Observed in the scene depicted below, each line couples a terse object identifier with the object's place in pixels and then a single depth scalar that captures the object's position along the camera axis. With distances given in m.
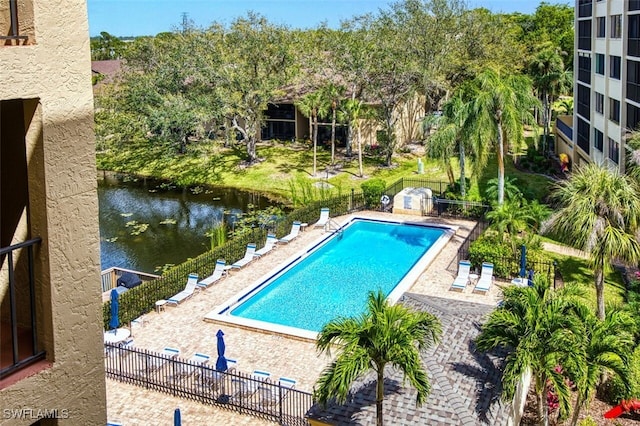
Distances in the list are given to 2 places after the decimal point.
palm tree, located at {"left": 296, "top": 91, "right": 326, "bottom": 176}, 47.09
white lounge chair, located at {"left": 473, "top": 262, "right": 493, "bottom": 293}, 23.92
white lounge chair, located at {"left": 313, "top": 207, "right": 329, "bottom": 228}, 32.75
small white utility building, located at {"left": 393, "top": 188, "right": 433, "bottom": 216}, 33.94
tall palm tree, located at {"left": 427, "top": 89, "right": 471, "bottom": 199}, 30.75
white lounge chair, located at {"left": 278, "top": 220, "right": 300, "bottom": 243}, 30.52
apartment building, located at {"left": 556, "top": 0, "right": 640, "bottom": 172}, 29.86
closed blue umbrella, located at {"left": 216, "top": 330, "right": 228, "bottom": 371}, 17.66
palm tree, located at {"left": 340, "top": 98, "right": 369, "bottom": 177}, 46.16
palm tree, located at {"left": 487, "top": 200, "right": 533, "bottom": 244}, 26.90
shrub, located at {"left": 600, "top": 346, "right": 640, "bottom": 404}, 15.59
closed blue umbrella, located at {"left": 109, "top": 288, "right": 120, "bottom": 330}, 20.38
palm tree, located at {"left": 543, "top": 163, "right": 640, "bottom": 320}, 18.84
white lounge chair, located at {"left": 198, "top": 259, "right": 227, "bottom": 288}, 25.45
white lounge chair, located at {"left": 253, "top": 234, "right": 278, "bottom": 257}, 28.92
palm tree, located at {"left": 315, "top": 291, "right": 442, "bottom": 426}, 12.11
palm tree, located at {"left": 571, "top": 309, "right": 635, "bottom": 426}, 13.22
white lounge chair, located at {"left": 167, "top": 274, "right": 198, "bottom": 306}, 23.39
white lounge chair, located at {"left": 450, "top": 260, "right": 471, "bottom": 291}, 24.56
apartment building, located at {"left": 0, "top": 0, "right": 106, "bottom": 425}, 4.74
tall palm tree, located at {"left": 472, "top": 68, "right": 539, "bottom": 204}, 28.69
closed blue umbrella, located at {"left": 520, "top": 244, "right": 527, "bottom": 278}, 24.64
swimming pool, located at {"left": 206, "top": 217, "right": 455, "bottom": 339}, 22.95
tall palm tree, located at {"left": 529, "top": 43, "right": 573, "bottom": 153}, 49.88
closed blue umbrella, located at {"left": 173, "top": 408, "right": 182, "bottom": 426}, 14.88
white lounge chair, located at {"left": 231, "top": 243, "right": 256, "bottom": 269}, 27.13
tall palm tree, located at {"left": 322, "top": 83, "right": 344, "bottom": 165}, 47.72
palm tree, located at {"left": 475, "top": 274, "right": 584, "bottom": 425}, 12.76
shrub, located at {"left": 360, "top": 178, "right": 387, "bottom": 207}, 35.12
